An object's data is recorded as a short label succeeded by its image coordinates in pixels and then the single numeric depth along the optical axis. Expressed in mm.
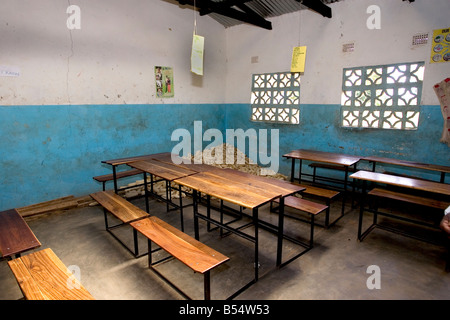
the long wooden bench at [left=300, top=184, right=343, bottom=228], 3402
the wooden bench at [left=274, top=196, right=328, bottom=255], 2997
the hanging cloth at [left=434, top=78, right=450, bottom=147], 3609
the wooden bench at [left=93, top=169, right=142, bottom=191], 4055
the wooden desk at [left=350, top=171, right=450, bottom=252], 2721
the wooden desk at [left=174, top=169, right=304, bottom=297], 2243
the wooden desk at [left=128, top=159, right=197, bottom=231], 2969
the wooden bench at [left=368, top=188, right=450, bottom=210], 2915
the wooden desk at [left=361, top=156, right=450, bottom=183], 3426
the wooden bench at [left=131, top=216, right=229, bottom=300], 1889
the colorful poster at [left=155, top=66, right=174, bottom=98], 4991
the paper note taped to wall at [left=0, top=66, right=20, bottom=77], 3416
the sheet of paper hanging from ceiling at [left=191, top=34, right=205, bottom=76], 3793
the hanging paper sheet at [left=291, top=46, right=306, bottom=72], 4828
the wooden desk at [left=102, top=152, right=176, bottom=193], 3584
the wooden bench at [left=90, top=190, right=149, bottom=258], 2742
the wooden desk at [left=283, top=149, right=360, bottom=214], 3709
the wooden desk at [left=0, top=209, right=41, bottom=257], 2026
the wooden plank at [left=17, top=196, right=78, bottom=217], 3713
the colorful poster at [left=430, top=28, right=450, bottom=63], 3565
